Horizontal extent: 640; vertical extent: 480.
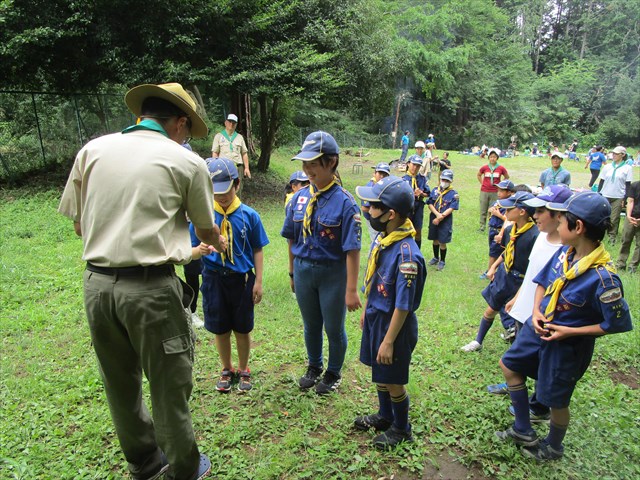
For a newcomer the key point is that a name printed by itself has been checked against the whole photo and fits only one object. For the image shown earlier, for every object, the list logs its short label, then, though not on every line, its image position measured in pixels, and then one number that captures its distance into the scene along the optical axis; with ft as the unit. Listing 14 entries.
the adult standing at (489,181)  32.78
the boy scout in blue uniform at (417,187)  24.30
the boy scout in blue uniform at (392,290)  9.24
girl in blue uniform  10.79
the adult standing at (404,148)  77.97
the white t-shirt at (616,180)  29.45
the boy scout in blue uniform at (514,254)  13.79
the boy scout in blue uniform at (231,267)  11.22
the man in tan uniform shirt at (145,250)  7.06
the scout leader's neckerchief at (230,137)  29.54
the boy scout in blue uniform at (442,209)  23.88
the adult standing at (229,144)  29.50
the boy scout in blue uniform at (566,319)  8.79
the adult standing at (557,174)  29.43
